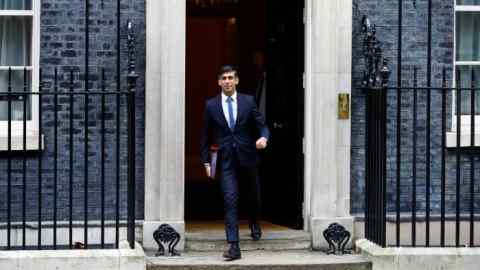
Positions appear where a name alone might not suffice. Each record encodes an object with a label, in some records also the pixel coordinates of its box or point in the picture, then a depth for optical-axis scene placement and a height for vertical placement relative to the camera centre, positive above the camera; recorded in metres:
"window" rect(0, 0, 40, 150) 11.65 +0.64
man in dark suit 11.27 -0.13
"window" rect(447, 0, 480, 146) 12.34 +0.79
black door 12.36 +0.07
